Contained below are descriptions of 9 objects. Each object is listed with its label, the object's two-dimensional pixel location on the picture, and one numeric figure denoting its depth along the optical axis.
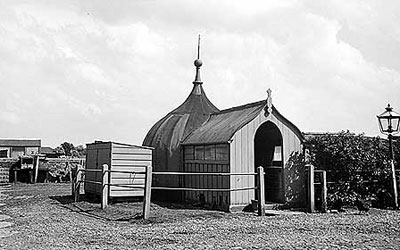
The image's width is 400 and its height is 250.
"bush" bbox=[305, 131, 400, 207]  16.53
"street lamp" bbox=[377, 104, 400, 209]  16.05
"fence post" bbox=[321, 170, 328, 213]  15.55
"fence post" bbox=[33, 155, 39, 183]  32.00
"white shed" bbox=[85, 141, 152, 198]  17.75
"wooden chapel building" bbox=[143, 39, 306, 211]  16.17
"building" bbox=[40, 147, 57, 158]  77.06
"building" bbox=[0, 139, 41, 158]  71.12
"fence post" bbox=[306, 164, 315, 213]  15.56
